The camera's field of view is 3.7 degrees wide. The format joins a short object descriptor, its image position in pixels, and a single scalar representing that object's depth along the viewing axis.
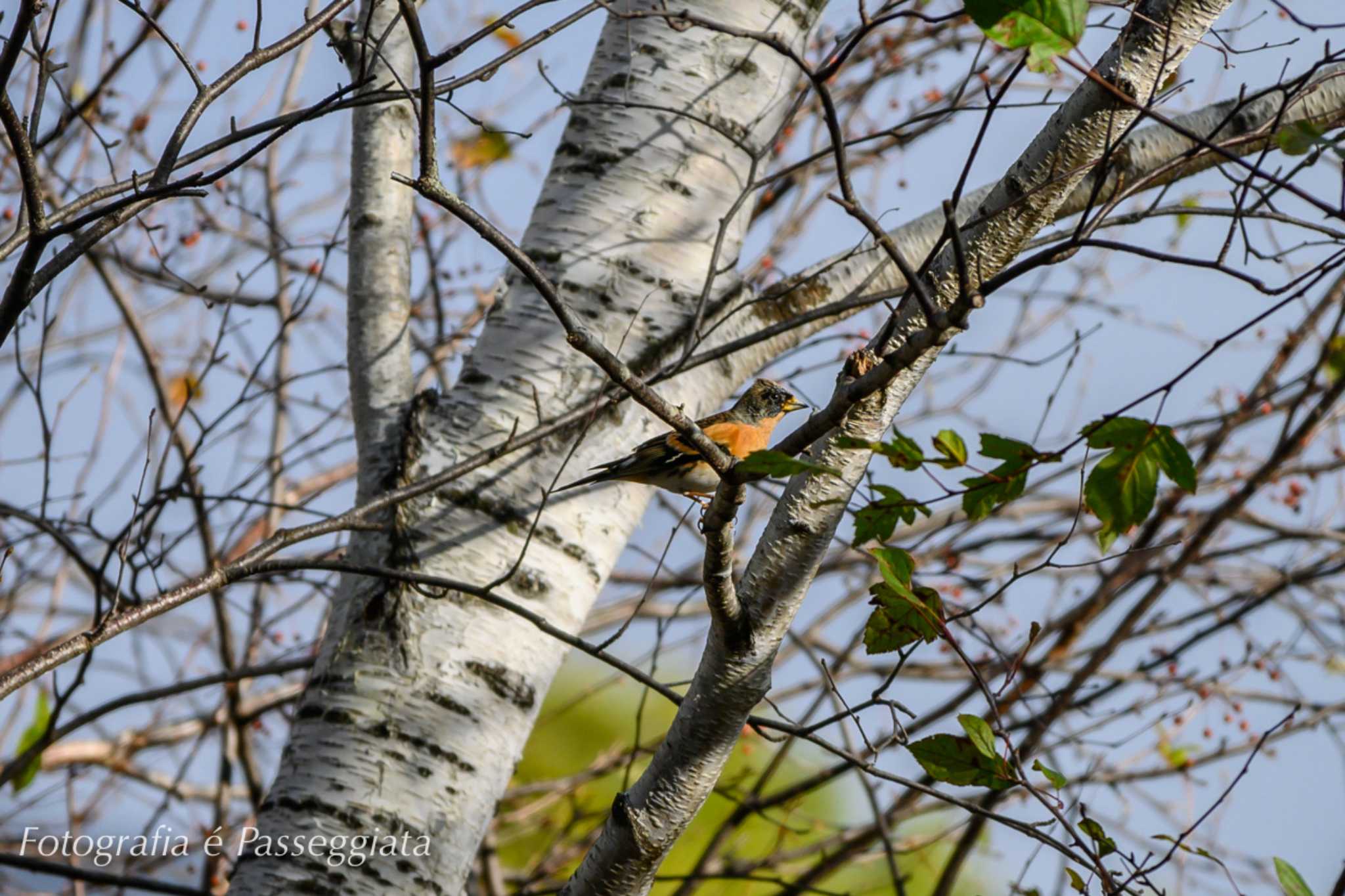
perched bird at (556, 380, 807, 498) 12.04
